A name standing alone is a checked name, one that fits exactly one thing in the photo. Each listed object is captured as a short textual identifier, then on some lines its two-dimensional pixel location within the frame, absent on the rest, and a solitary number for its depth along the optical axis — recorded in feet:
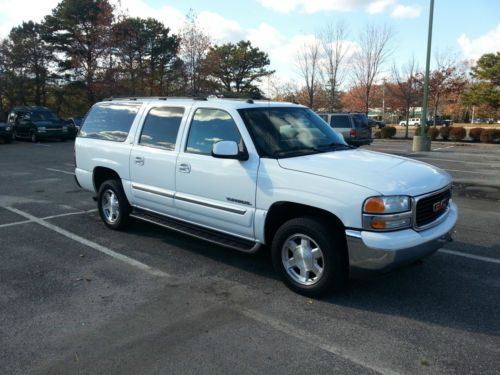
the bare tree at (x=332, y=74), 107.76
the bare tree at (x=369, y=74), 106.93
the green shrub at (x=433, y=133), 92.33
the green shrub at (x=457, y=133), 89.25
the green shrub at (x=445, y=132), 91.09
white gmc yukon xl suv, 12.66
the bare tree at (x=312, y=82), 109.19
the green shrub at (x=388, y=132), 100.83
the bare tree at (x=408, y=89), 106.83
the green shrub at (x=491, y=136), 85.22
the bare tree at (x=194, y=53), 105.19
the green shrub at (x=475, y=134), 87.79
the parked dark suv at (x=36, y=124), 79.20
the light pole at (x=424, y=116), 60.15
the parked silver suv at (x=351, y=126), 61.95
